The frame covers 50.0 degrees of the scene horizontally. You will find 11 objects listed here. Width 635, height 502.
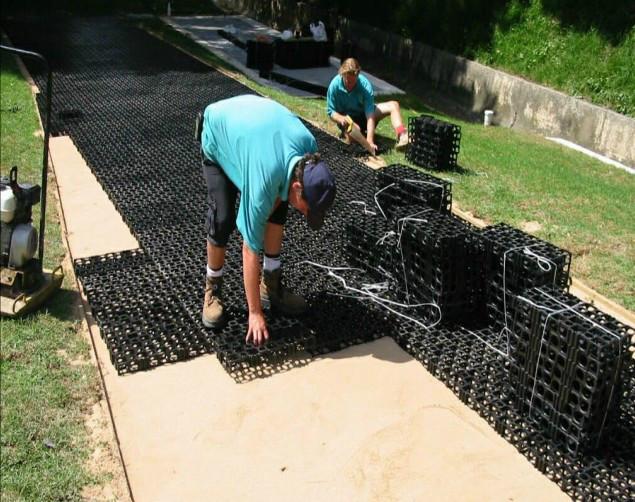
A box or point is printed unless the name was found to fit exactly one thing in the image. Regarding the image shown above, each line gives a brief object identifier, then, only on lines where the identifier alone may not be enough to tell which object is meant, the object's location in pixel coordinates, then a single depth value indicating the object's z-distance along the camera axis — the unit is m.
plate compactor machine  3.99
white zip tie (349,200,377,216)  5.45
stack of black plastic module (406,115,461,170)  7.09
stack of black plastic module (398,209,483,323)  3.92
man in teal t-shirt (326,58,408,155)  7.48
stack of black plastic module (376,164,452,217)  5.07
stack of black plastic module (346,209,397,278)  4.42
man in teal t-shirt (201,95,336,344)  3.21
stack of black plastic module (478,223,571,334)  3.79
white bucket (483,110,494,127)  11.79
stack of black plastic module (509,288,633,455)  2.93
